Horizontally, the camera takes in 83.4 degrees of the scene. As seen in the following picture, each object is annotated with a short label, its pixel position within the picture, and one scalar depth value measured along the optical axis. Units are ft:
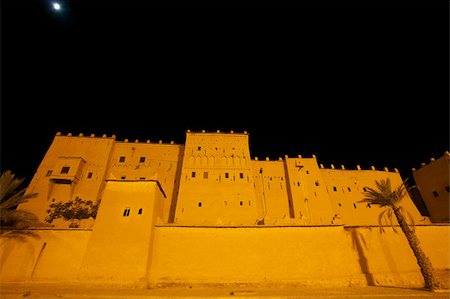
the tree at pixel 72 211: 79.10
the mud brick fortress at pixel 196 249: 50.11
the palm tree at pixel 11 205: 51.85
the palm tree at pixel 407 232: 50.19
